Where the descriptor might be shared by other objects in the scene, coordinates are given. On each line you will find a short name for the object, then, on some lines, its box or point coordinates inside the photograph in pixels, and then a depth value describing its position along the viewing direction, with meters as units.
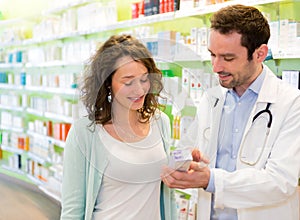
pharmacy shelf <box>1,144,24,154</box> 6.51
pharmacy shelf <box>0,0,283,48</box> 2.76
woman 1.23
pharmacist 1.48
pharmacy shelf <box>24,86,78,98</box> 5.09
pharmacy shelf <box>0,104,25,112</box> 6.41
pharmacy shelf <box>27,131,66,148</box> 5.32
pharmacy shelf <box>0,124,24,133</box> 6.41
